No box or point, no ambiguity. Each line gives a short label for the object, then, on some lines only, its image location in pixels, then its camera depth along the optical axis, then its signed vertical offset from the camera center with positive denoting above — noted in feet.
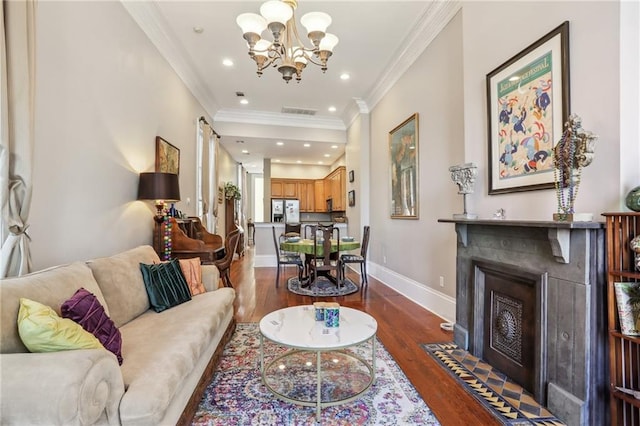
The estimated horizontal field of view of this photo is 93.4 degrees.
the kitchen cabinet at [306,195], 35.27 +2.00
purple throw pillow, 4.78 -1.71
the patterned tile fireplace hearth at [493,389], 5.63 -3.87
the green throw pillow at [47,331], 3.84 -1.54
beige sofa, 3.24 -2.16
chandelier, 7.79 +5.06
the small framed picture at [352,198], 21.53 +1.01
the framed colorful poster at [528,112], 6.17 +2.26
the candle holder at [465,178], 8.19 +0.92
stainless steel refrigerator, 34.60 +0.14
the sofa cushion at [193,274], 8.76 -1.82
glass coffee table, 5.83 -3.78
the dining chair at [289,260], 16.31 -2.67
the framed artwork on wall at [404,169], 13.01 +2.01
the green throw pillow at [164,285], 7.64 -1.90
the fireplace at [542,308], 5.17 -2.05
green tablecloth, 14.91 -1.75
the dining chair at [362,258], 15.56 -2.44
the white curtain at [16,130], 5.12 +1.47
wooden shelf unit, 4.85 -2.06
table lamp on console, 10.21 +0.67
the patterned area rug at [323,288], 14.43 -3.91
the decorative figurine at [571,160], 5.16 +0.90
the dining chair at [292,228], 22.89 -1.21
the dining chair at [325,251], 14.44 -1.92
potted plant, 26.84 +1.92
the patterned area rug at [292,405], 5.65 -3.89
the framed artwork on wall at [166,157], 11.99 +2.39
